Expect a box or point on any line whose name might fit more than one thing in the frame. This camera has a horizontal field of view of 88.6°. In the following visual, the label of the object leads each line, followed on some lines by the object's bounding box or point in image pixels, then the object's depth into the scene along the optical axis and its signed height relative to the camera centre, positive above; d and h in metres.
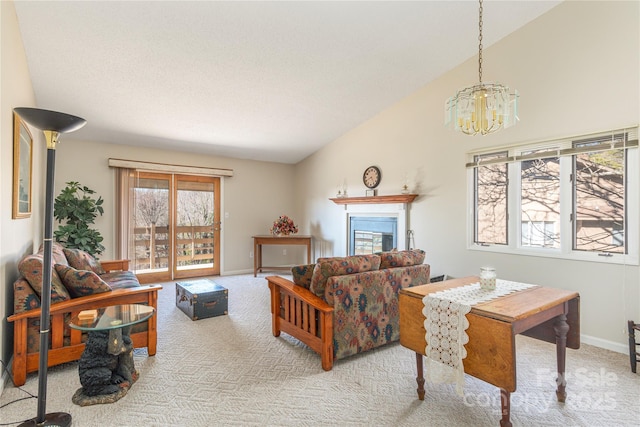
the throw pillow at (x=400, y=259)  2.83 -0.39
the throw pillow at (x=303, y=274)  2.77 -0.50
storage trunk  3.53 -0.95
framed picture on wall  2.35 +0.37
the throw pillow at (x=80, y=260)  3.27 -0.47
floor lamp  1.68 -0.11
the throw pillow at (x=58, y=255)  2.83 -0.37
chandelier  2.18 +0.74
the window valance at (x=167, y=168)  4.91 +0.76
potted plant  4.10 -0.07
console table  5.78 -0.48
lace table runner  1.73 -0.63
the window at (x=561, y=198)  2.79 +0.17
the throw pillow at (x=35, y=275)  2.18 -0.40
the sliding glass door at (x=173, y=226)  5.16 -0.19
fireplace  4.72 -0.29
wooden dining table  1.56 -0.61
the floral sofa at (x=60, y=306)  2.12 -0.65
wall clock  4.91 +0.59
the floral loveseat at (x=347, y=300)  2.46 -0.67
